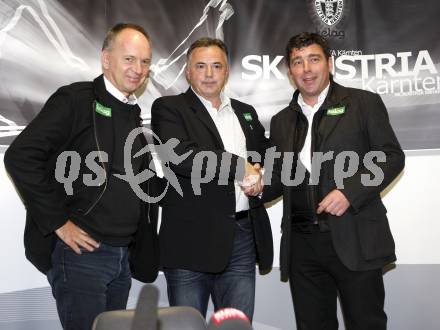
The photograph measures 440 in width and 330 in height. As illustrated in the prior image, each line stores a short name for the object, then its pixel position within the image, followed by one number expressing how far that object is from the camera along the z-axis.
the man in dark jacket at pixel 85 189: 2.35
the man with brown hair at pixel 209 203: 2.90
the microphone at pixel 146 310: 0.87
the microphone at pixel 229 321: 1.01
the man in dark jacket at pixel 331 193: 2.87
